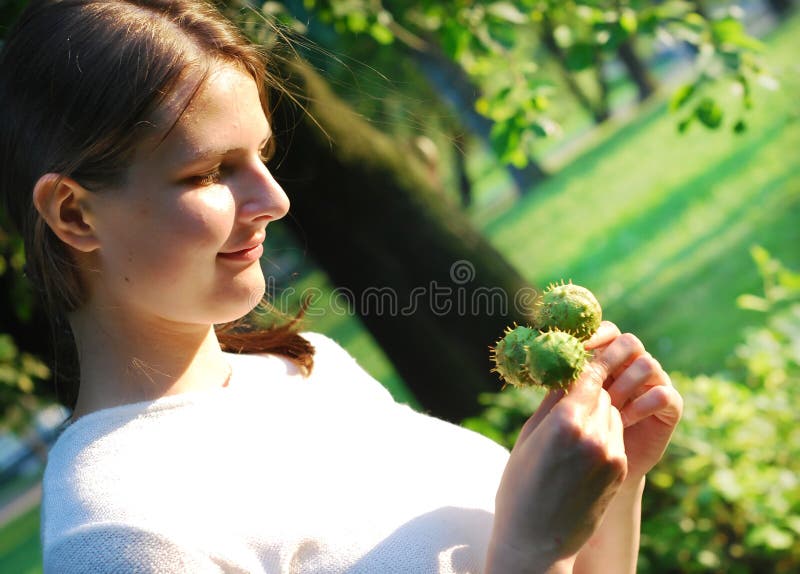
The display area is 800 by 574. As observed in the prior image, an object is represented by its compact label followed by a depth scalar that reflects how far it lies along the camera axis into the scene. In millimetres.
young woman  1725
